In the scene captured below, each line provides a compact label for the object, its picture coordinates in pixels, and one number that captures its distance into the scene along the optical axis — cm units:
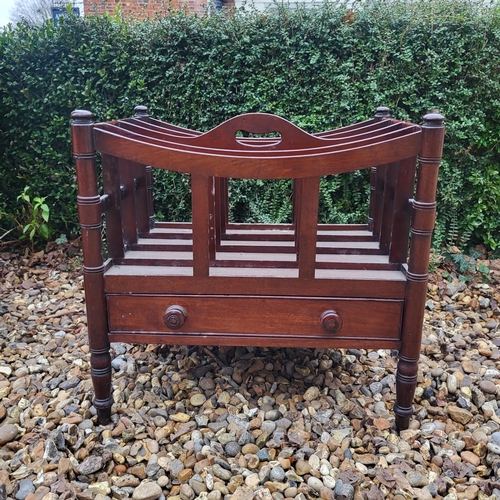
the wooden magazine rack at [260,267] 67
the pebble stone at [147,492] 65
